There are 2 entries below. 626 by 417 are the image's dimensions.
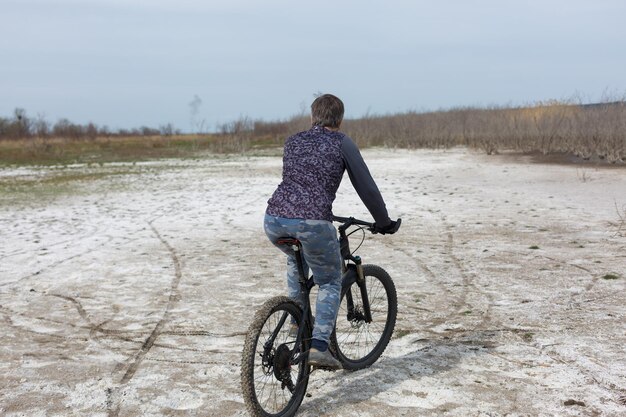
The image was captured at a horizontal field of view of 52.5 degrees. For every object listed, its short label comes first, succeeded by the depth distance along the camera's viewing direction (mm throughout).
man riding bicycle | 3834
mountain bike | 3725
